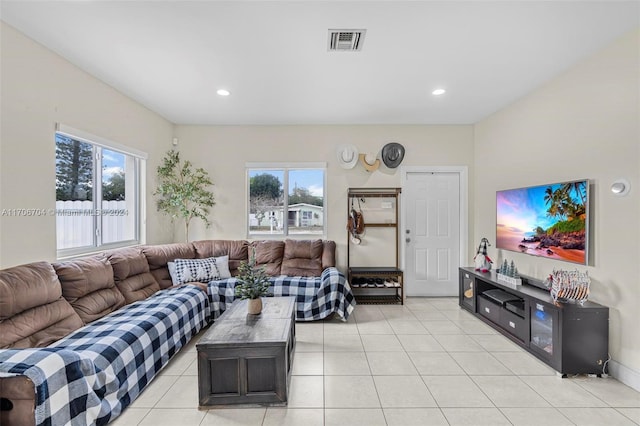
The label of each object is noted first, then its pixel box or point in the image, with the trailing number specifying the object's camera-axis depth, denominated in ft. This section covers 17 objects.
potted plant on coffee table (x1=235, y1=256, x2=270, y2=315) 8.09
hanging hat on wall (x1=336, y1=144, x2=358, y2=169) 14.34
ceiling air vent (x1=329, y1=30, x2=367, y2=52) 7.20
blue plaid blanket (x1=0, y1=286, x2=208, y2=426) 4.76
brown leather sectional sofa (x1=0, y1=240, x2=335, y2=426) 4.56
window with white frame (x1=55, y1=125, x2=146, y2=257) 8.83
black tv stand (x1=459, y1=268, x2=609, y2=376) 7.63
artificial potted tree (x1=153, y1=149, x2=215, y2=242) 13.44
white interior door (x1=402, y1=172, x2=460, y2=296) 14.87
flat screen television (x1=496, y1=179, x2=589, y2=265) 8.36
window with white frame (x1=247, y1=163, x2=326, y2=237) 14.99
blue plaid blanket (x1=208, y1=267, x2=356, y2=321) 11.20
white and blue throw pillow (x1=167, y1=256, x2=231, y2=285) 11.50
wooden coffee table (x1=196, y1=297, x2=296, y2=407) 6.51
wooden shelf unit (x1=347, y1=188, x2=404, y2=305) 13.75
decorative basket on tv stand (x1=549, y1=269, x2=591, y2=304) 7.86
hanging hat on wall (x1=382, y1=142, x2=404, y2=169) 14.47
